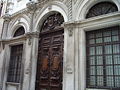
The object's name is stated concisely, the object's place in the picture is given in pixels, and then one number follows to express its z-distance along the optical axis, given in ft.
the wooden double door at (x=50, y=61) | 15.80
